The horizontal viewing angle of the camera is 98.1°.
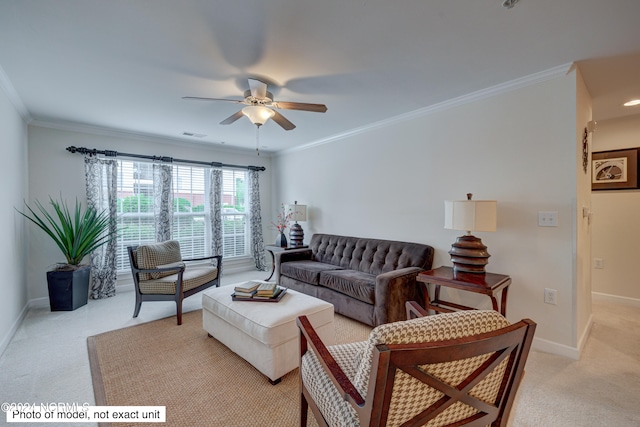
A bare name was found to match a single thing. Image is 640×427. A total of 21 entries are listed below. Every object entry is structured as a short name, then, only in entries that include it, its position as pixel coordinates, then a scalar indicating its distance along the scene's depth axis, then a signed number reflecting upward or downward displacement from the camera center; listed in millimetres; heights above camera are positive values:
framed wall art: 3420 +502
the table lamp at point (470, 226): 2412 -142
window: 4312 +25
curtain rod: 3860 +864
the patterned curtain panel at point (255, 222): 5562 -220
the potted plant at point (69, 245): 3377 -424
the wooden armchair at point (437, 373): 837 -559
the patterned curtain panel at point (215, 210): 5043 +23
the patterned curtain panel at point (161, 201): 4488 +173
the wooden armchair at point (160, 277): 3131 -781
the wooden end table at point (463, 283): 2287 -633
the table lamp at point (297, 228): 4867 -302
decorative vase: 4836 -529
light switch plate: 2412 -85
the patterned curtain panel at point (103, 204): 3916 +113
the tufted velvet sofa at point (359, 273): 2779 -768
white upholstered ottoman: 2023 -918
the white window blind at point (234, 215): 5375 -73
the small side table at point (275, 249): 4475 -636
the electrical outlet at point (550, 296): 2420 -763
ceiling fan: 2373 +941
